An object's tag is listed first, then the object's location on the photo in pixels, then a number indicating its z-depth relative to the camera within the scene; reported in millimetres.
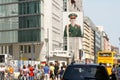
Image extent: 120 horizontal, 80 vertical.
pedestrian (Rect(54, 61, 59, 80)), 32662
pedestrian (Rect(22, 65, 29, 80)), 34819
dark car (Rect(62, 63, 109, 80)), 13898
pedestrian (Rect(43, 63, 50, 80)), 32344
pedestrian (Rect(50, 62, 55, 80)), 33606
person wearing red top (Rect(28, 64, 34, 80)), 34219
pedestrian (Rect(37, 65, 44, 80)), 33956
